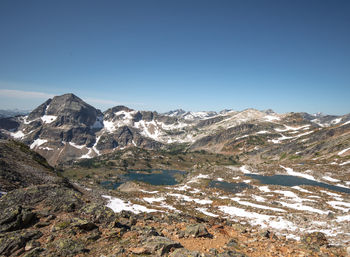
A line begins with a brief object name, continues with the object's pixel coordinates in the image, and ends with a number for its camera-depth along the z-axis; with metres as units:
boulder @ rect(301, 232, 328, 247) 20.88
